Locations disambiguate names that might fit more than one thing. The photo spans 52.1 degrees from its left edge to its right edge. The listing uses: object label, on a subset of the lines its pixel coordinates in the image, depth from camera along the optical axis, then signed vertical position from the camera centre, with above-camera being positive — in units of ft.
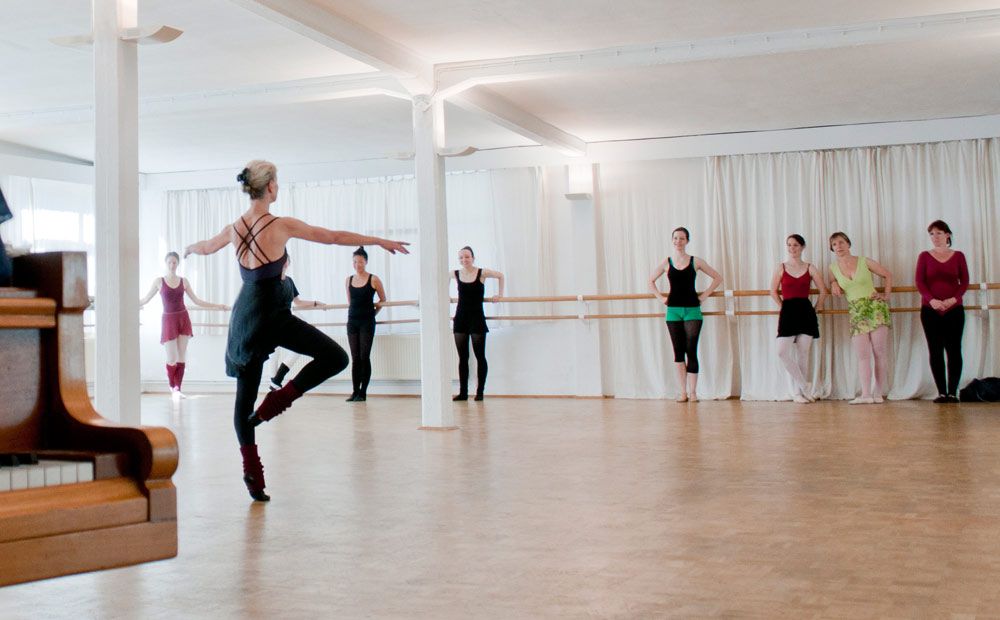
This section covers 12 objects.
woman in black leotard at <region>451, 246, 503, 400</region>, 32.81 +0.52
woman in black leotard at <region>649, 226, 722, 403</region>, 30.73 +0.86
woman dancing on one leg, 13.93 +0.32
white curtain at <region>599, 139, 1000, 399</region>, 30.55 +3.05
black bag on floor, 28.32 -1.96
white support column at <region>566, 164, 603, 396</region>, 33.88 +2.13
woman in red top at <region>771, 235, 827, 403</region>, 29.84 +0.46
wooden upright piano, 5.32 -0.56
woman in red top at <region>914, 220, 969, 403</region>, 28.68 +0.62
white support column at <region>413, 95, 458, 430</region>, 23.56 +2.06
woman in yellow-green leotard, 29.45 +0.17
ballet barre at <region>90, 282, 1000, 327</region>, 29.73 +1.04
